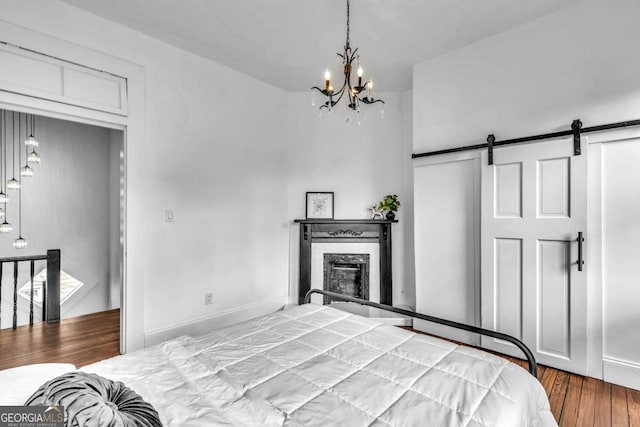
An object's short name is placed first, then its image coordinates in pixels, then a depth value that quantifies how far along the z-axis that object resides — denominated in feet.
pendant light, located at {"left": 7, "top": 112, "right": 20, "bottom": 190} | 13.31
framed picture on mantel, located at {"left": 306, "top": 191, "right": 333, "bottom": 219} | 13.57
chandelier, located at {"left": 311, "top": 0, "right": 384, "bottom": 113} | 6.30
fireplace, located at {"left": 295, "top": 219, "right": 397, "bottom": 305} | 12.87
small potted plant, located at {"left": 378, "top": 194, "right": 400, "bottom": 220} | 12.77
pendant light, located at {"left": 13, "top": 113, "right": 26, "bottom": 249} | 13.15
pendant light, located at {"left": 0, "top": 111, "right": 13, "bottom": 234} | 13.19
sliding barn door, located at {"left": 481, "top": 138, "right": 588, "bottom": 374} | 7.96
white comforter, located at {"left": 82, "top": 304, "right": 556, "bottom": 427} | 3.46
